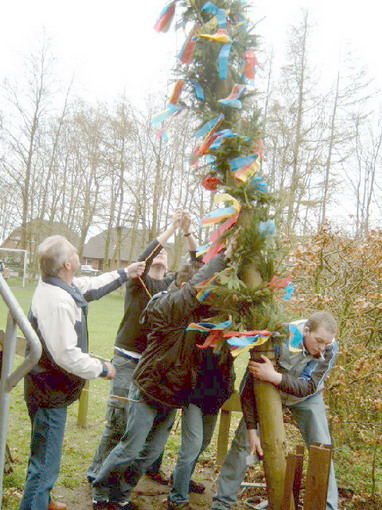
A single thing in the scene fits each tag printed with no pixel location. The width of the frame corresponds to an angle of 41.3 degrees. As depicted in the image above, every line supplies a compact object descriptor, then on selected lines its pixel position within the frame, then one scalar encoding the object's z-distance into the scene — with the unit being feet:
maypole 9.64
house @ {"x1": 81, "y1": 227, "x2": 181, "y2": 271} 94.00
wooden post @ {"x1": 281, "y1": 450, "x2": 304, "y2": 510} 8.83
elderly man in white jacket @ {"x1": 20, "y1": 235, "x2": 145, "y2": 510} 9.53
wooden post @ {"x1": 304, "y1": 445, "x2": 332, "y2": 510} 8.21
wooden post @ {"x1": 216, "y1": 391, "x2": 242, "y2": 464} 14.57
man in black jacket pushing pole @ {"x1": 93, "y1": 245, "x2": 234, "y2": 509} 11.20
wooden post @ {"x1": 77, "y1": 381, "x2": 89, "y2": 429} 17.99
